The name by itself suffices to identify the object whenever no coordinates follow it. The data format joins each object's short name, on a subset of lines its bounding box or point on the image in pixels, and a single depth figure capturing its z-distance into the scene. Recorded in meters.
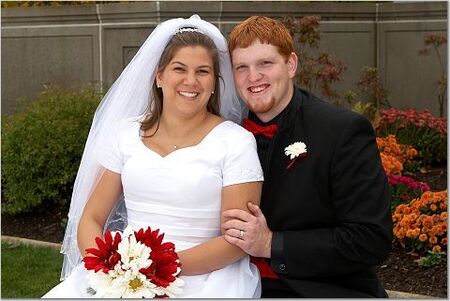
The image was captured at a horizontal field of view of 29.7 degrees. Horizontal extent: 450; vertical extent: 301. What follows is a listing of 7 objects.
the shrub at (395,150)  8.07
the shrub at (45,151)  7.50
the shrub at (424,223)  5.90
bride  3.35
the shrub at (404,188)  6.77
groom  3.25
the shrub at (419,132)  8.94
